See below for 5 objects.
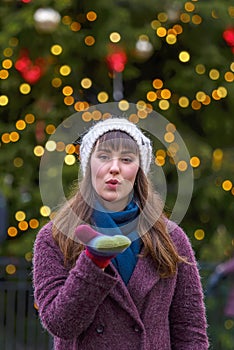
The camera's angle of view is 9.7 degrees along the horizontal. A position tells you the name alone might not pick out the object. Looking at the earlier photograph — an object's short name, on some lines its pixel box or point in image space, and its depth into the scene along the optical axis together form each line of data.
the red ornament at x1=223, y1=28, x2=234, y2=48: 11.43
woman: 3.44
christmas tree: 11.35
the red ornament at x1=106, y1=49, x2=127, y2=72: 11.27
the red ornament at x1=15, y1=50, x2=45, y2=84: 11.47
